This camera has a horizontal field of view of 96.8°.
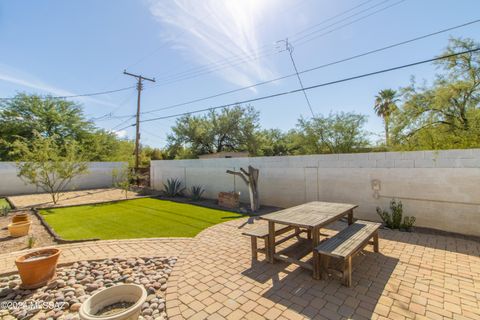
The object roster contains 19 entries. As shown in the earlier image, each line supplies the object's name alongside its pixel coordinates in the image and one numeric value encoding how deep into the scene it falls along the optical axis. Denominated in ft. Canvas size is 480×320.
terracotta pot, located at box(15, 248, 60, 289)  9.98
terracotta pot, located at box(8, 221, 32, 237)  17.83
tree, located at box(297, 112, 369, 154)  51.24
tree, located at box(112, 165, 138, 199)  36.52
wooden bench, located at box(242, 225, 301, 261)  12.19
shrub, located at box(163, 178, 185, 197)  37.78
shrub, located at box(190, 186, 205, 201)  33.87
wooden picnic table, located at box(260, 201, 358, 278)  10.93
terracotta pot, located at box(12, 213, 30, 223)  18.86
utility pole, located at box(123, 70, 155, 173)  50.14
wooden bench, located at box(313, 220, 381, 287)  9.46
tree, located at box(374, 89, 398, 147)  63.38
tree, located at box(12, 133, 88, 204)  30.37
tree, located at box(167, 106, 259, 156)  69.52
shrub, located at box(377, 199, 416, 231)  17.43
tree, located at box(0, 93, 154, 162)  57.82
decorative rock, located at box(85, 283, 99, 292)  10.02
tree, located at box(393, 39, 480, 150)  27.12
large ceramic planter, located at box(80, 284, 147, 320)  6.34
